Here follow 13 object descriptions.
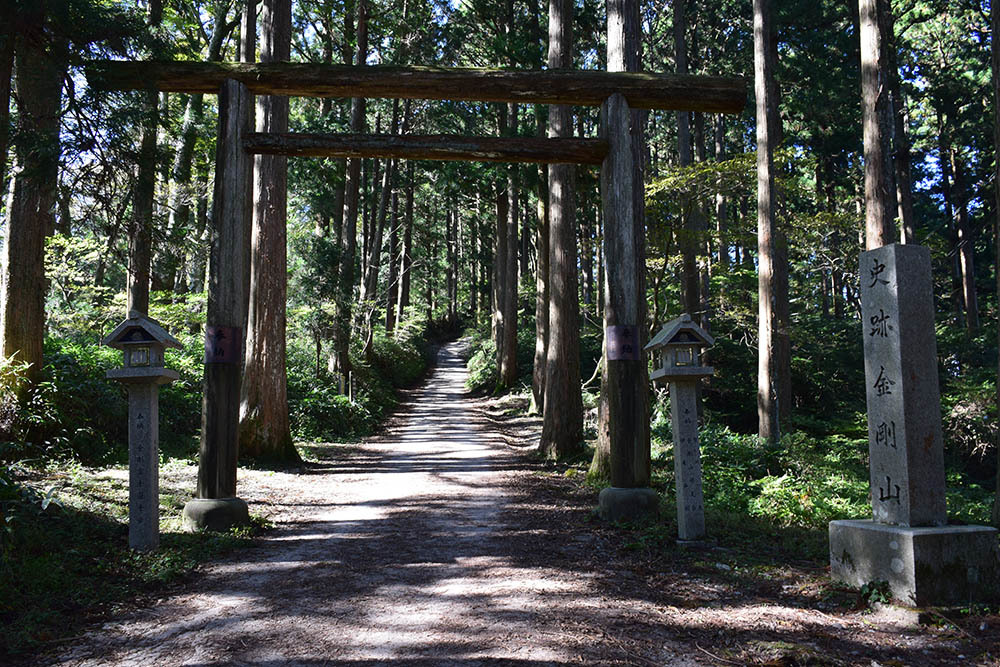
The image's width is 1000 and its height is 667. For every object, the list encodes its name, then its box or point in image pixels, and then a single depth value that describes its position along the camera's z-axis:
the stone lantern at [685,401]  6.21
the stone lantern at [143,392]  5.82
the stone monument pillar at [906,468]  4.28
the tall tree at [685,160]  16.56
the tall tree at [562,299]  11.95
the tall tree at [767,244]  14.08
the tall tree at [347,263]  18.33
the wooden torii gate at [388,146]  6.83
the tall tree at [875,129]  9.81
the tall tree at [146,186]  7.07
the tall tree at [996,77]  6.50
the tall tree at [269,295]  11.18
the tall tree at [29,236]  7.05
